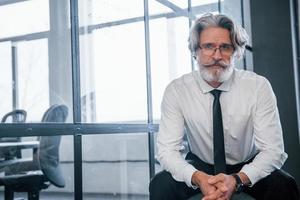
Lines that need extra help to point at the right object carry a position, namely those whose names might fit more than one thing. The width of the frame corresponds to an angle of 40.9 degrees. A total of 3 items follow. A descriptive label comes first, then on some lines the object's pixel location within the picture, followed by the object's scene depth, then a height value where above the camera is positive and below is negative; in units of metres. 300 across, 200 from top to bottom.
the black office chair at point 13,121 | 1.60 +0.00
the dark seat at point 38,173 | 2.15 -0.29
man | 1.77 -0.03
